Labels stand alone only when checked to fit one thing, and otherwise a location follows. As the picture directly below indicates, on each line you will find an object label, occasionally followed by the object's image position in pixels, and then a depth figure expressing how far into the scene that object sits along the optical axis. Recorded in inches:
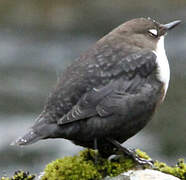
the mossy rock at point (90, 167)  362.3
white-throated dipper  349.7
